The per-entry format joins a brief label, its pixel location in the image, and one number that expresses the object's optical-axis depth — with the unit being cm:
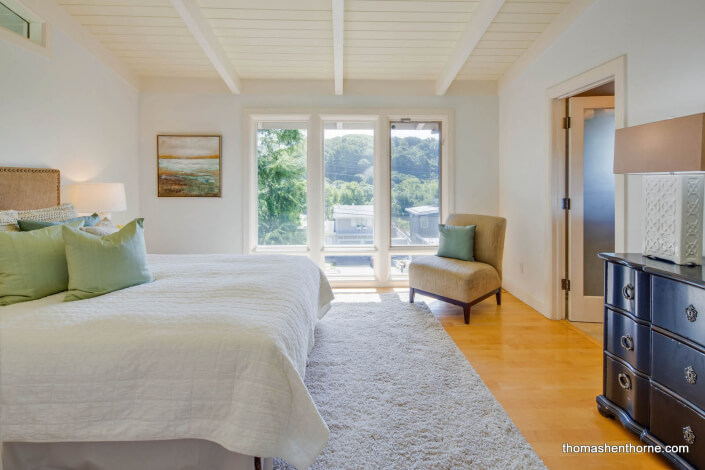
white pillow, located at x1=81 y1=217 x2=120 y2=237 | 220
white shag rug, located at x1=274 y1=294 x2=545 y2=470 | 163
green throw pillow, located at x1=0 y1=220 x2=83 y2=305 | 175
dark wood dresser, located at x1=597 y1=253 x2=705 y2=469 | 145
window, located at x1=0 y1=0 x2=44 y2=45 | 263
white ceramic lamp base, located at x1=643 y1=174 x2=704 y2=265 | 167
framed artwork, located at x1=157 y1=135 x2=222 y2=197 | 454
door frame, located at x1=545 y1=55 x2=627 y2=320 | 347
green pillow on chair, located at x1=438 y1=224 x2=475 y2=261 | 395
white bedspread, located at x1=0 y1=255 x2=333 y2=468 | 130
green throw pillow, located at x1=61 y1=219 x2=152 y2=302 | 181
